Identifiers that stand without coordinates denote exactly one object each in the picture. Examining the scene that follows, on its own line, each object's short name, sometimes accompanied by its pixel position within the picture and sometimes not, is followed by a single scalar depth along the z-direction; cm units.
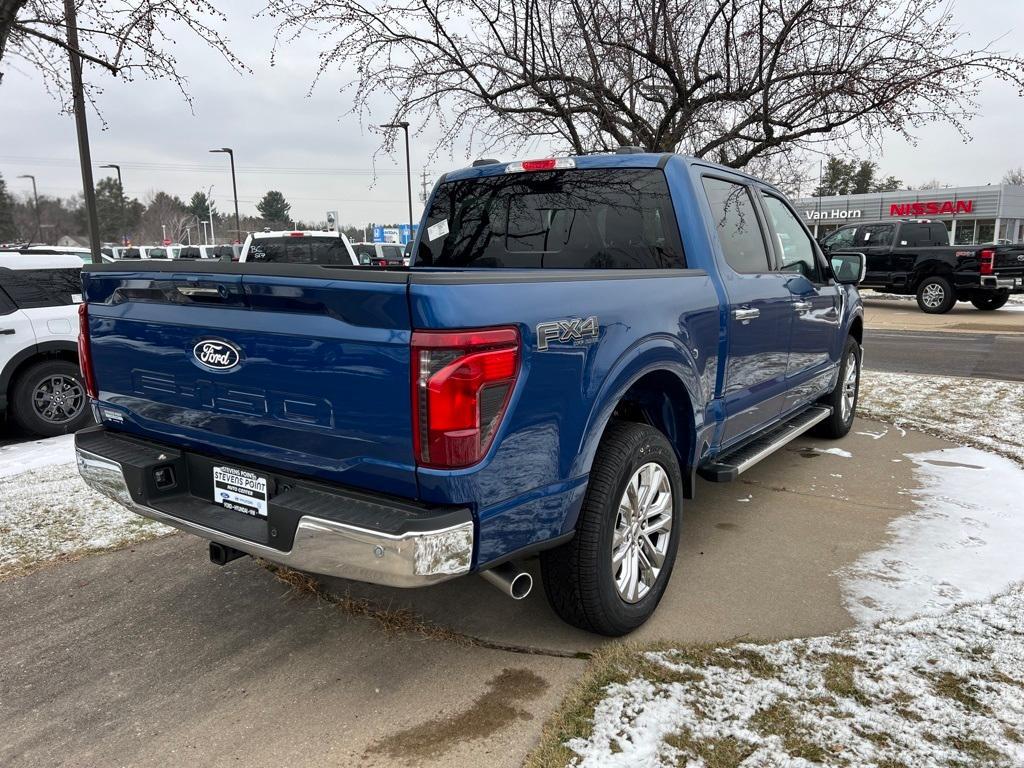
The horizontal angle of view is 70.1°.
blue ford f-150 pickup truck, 215
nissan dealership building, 4053
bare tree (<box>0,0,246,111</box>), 488
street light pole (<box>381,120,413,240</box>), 3085
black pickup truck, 1578
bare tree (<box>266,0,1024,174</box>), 798
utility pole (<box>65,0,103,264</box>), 1102
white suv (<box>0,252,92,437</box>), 645
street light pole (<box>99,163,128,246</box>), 7396
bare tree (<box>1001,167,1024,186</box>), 6545
